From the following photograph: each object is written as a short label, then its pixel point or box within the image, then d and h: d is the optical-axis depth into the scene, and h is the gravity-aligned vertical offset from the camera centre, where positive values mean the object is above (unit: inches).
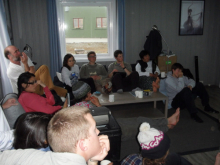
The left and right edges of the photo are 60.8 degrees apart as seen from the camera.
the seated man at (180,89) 127.4 -29.5
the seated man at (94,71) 163.9 -21.0
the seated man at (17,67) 114.2 -11.2
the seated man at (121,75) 154.9 -23.4
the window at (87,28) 191.6 +21.3
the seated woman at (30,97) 83.4 -21.2
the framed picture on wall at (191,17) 201.2 +31.7
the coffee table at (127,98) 116.1 -32.1
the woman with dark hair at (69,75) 151.0 -21.2
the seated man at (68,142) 26.0 -13.1
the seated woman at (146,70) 156.6 -20.6
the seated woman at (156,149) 46.9 -25.4
